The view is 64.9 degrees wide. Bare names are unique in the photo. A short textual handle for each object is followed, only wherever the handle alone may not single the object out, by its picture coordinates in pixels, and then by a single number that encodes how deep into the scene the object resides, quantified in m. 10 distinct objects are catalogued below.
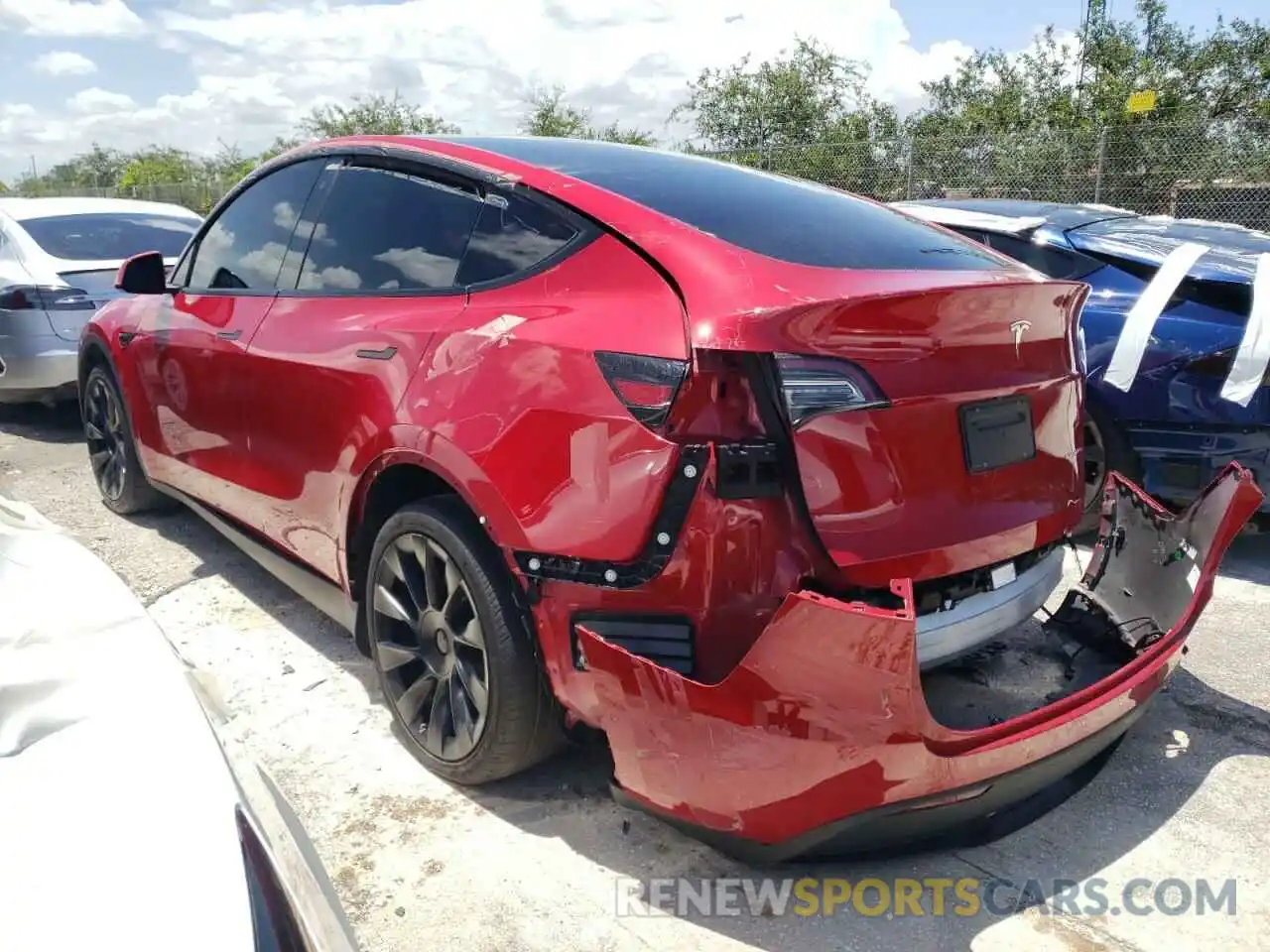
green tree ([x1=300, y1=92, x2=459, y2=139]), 29.06
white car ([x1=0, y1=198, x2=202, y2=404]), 6.31
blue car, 3.89
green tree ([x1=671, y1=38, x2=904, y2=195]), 20.45
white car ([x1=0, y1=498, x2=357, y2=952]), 1.13
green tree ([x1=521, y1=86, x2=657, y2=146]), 24.86
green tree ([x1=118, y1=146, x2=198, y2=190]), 42.76
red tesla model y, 1.94
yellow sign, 13.11
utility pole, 18.44
